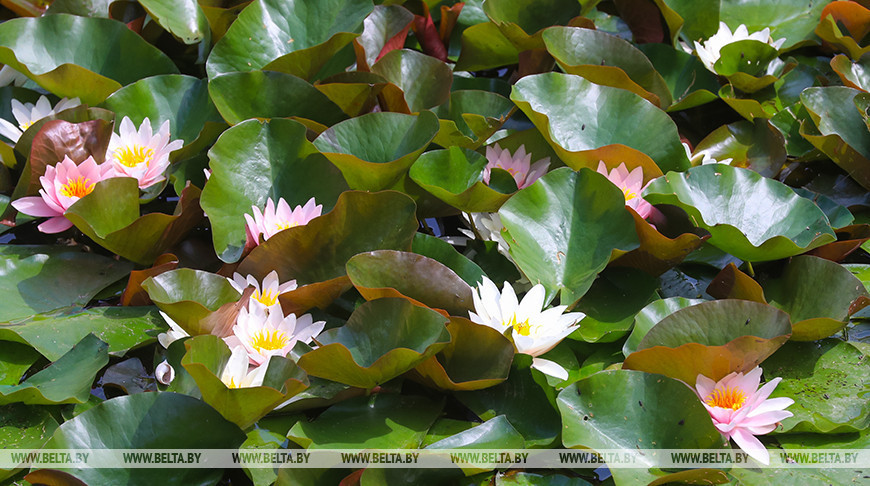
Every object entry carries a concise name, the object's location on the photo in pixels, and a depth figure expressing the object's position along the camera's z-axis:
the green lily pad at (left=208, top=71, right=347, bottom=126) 3.40
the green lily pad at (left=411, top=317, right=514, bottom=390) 3.14
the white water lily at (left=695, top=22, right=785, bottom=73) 3.60
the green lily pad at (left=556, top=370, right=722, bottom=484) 3.11
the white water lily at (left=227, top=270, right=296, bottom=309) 3.22
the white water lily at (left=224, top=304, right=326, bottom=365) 3.18
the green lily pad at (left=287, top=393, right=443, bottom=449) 3.12
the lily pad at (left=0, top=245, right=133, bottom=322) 3.27
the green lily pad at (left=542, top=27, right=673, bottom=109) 3.51
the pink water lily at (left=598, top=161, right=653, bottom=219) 3.31
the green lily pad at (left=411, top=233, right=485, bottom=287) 3.26
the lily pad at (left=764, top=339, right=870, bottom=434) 3.17
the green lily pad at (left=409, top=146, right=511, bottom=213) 3.31
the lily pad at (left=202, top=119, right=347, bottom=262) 3.30
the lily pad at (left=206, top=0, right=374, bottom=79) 3.49
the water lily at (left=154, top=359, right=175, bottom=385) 3.16
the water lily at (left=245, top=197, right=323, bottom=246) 3.26
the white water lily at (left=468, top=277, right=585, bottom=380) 3.17
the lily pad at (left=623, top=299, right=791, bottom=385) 3.14
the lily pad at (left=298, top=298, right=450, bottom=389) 3.10
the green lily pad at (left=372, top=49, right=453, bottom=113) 3.48
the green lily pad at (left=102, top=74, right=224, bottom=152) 3.43
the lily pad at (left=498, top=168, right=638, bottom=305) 3.26
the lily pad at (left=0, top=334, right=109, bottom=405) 3.13
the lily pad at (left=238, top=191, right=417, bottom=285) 3.23
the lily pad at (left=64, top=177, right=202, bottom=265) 3.26
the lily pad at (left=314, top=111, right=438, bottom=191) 3.32
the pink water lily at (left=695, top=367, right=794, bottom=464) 3.13
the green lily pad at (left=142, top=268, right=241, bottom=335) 3.15
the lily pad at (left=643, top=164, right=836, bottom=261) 3.28
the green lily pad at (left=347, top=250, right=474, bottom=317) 3.18
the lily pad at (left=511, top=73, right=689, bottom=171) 3.40
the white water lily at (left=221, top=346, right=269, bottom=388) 3.14
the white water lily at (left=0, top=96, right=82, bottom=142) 3.46
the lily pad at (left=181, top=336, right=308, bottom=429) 3.08
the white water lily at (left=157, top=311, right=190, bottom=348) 3.19
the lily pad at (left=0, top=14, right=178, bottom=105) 3.49
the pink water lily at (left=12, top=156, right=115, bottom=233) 3.31
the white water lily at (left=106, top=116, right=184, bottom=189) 3.36
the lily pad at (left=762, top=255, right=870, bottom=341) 3.23
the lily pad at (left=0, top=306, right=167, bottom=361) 3.20
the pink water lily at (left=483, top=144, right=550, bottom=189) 3.40
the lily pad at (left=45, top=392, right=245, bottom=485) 3.09
